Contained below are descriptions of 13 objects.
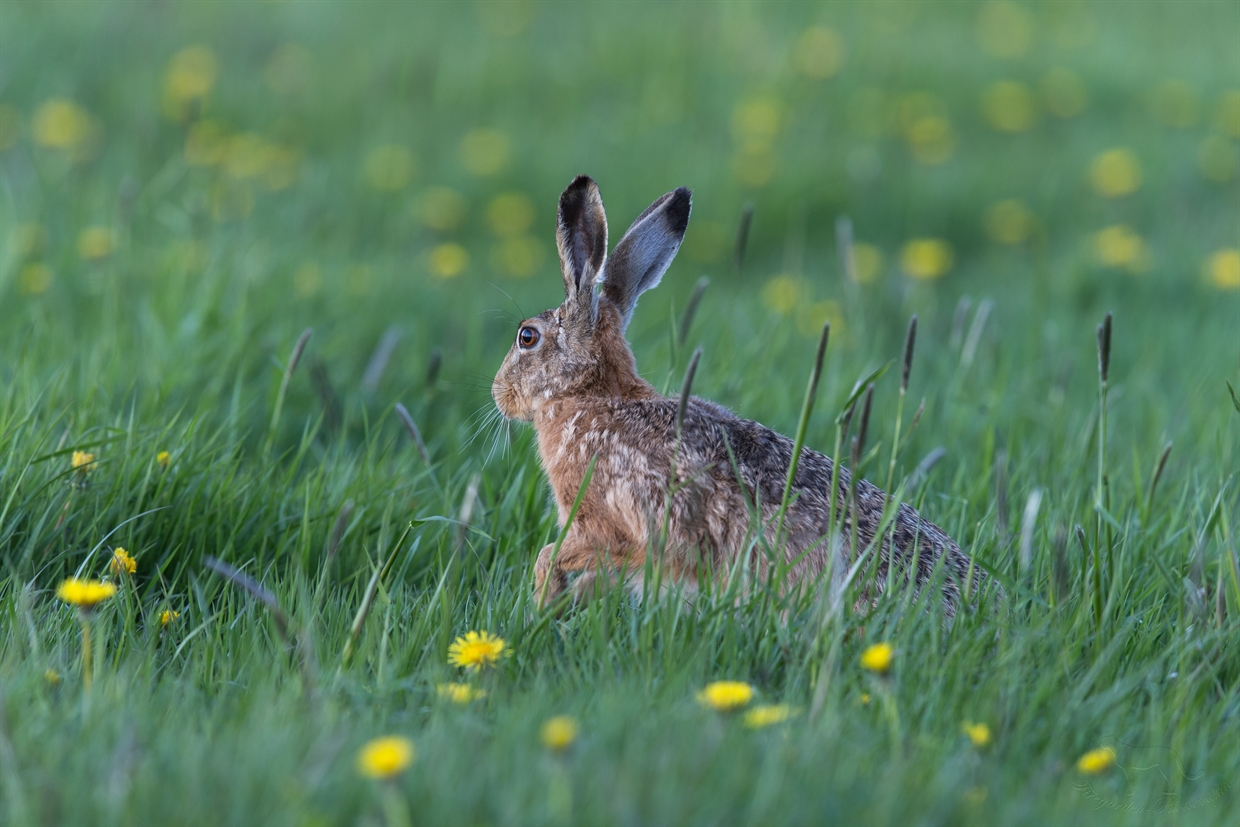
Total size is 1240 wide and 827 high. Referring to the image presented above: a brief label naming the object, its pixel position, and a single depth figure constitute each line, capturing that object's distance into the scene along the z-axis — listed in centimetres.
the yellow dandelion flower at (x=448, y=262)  1470
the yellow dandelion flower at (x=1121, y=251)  1527
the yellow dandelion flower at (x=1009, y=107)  2050
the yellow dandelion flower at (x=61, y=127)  1714
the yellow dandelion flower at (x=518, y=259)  1568
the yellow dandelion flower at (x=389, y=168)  1741
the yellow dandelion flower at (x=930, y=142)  1920
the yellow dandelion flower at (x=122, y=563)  684
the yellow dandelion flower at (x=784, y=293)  1360
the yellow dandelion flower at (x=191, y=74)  1872
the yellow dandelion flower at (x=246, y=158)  1658
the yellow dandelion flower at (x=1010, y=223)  1705
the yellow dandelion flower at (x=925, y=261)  1539
